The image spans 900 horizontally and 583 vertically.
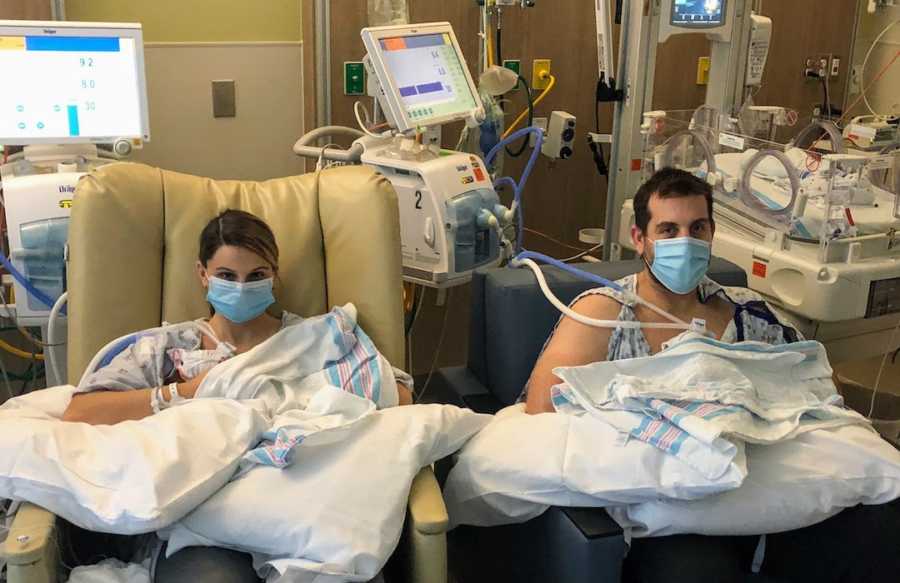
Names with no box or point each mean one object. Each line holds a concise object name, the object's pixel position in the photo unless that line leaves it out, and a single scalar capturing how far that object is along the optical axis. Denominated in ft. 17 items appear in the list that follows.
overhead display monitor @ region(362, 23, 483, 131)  7.79
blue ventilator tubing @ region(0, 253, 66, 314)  6.65
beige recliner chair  5.98
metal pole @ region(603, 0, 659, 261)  8.76
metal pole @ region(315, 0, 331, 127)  9.70
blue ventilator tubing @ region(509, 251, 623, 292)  6.56
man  5.18
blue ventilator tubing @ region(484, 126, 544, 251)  8.58
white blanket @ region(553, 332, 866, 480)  5.01
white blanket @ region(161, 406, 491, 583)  4.55
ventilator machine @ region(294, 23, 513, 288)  7.78
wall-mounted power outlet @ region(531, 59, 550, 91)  11.01
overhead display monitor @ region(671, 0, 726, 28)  8.71
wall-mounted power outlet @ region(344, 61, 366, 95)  9.91
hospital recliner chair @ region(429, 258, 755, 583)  5.12
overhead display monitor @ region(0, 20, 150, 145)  7.18
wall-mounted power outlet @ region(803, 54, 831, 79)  13.01
